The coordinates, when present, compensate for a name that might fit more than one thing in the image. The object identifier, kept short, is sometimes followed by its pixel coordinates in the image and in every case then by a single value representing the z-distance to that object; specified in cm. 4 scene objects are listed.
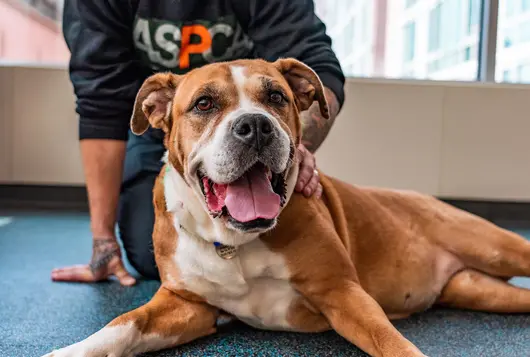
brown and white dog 113
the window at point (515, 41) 366
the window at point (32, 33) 367
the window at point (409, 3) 390
